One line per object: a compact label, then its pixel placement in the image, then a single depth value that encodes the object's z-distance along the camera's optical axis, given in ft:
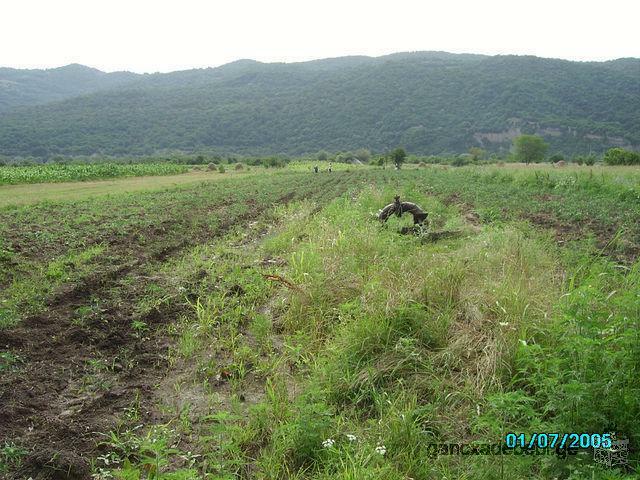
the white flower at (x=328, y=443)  8.92
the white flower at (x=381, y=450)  8.58
